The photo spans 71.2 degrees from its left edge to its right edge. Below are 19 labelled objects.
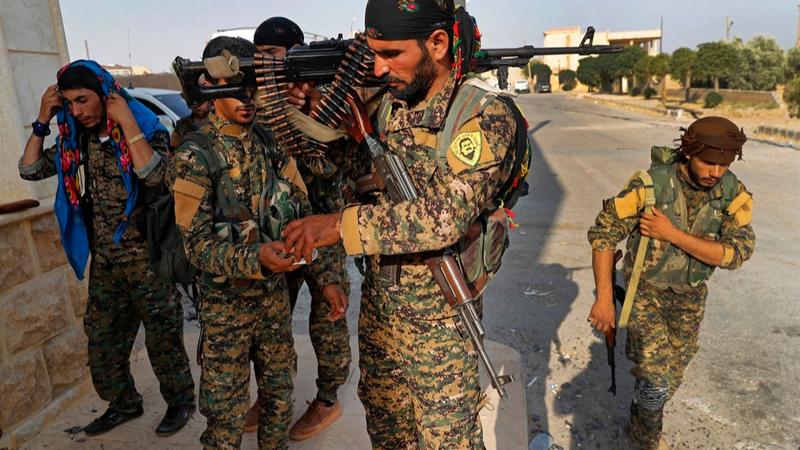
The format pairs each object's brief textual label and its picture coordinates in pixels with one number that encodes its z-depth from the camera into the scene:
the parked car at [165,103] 8.83
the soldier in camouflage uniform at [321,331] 3.17
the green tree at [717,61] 32.59
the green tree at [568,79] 59.69
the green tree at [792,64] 31.22
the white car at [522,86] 48.68
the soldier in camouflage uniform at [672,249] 2.75
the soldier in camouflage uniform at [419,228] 1.77
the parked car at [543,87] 57.91
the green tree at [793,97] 20.81
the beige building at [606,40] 67.94
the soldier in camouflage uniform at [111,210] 2.80
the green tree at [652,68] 37.53
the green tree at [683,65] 34.31
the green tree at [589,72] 50.26
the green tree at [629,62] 42.16
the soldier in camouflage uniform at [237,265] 2.27
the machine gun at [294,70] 2.35
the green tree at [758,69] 32.34
